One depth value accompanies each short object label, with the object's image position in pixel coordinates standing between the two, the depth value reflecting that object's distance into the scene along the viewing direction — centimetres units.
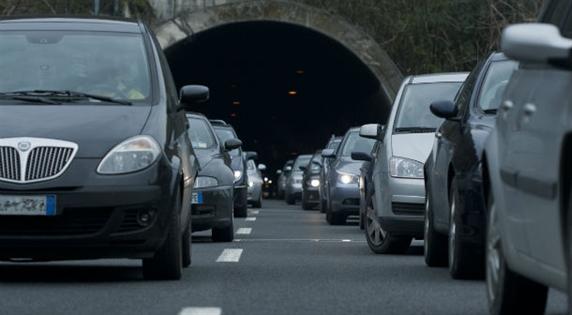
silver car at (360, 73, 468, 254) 1605
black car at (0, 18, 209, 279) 1155
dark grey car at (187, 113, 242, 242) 1950
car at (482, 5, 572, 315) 686
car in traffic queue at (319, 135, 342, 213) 3147
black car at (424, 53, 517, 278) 1185
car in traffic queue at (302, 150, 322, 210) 4084
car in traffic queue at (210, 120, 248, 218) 2791
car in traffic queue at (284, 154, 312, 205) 5306
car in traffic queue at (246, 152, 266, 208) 4408
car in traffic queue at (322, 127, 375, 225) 2734
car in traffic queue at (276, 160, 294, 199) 6147
